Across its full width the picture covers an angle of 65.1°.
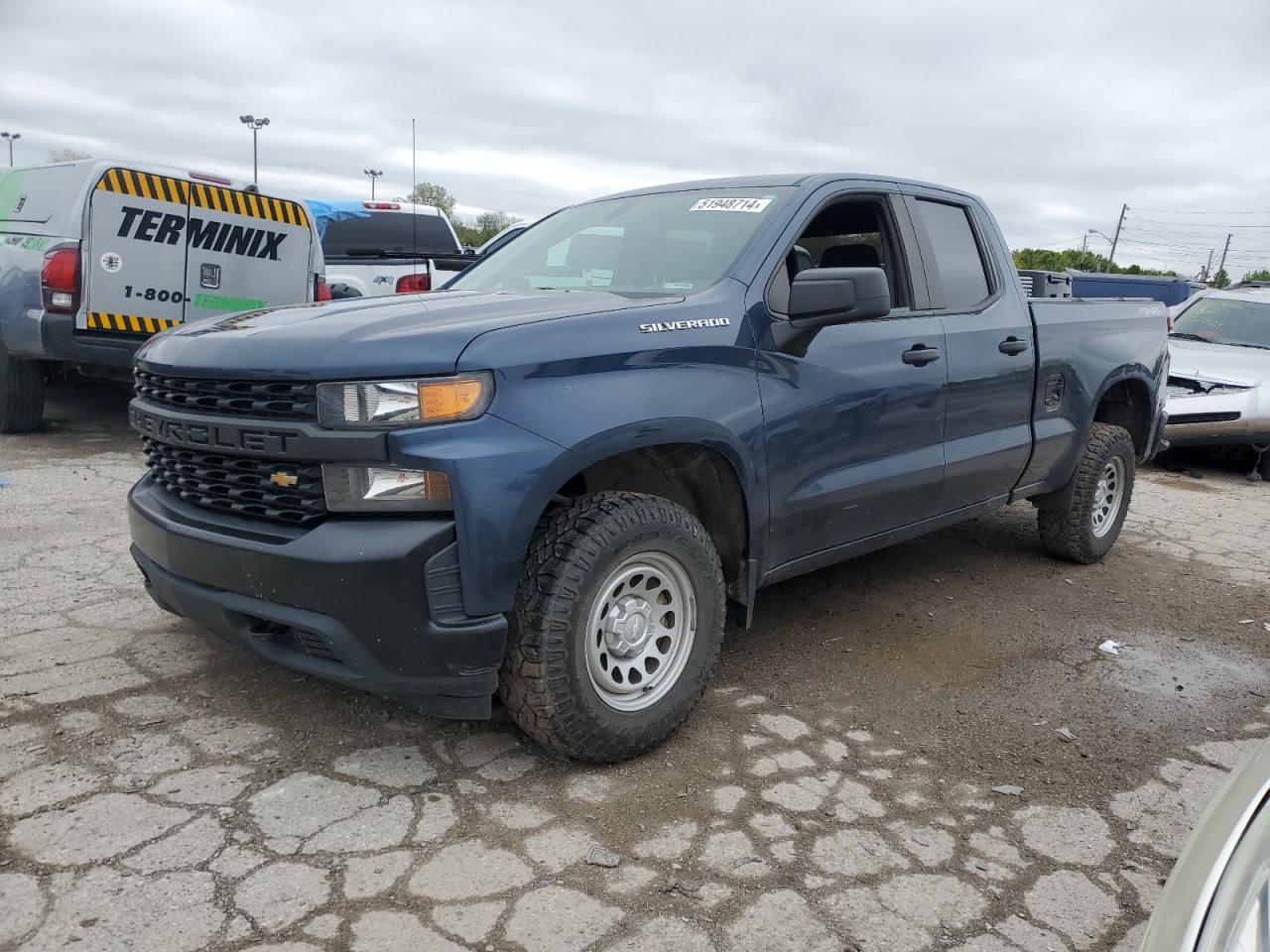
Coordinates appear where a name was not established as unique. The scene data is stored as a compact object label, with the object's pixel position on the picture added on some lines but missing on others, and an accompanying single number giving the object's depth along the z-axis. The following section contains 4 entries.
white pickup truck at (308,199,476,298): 10.76
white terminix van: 6.65
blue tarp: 11.16
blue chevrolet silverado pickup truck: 2.52
